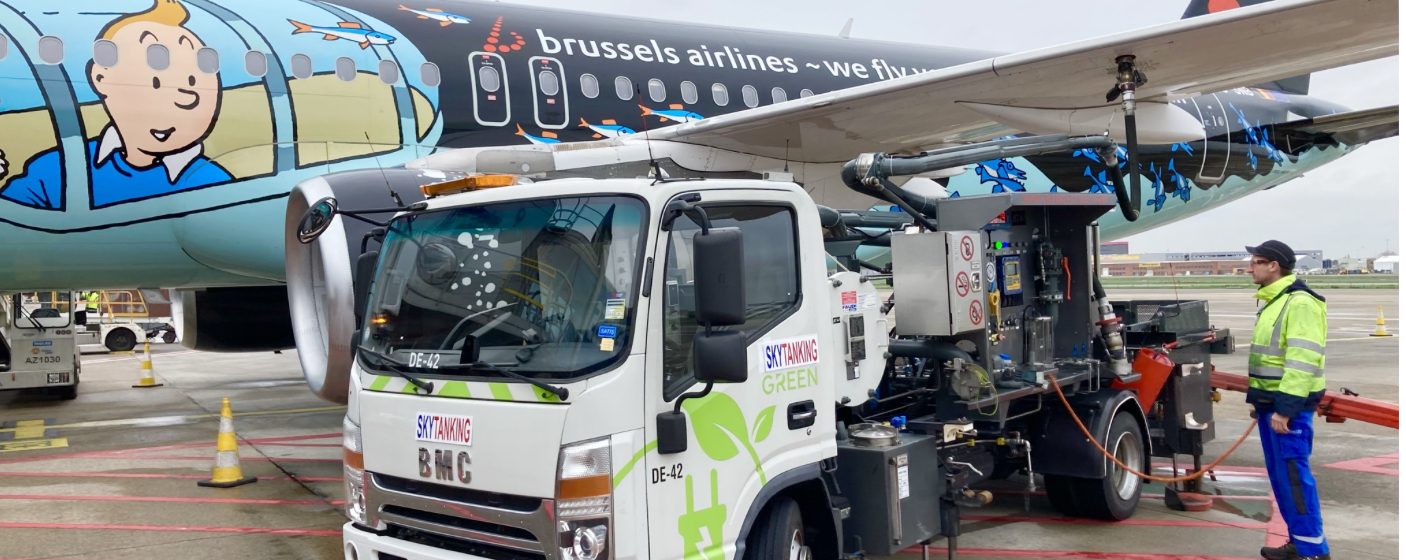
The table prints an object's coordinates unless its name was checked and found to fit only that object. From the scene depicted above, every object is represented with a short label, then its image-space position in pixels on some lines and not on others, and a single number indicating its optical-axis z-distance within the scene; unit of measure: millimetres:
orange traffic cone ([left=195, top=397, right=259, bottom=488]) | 8477
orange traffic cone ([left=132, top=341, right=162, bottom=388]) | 16484
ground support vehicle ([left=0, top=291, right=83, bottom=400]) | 14461
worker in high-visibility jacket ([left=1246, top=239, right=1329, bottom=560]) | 6074
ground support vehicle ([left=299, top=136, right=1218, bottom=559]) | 4109
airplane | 8164
